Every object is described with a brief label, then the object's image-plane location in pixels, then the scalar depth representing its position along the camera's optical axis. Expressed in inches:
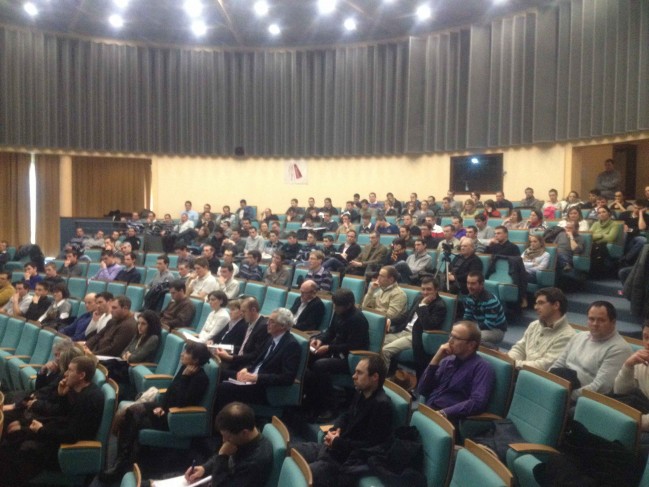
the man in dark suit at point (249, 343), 182.9
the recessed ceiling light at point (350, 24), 459.2
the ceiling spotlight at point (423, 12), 421.7
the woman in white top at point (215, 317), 208.4
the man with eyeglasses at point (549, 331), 150.0
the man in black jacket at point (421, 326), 189.9
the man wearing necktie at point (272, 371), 166.2
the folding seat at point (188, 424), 151.6
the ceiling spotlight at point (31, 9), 443.5
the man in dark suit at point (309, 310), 209.8
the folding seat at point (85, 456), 140.9
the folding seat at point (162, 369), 173.5
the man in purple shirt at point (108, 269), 324.2
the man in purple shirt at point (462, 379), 131.6
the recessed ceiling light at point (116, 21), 468.4
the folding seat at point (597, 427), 100.0
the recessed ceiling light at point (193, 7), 435.5
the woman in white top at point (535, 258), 254.8
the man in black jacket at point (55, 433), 143.4
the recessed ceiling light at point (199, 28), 481.7
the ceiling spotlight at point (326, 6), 424.5
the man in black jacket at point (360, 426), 120.3
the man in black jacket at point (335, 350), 179.9
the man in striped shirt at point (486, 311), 185.5
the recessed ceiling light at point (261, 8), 431.2
